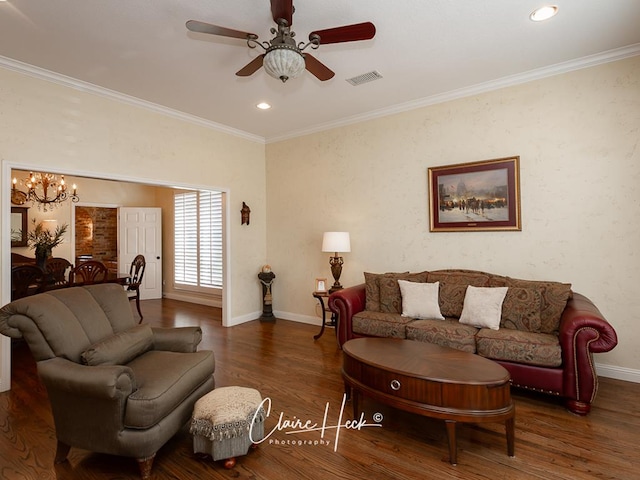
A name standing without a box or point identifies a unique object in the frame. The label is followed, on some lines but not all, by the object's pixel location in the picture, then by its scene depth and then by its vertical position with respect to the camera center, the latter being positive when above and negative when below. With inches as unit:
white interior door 299.3 +2.7
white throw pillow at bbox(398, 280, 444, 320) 141.4 -25.3
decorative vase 183.2 -5.0
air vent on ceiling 139.9 +70.3
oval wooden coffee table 79.6 -36.2
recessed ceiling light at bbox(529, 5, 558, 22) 99.5 +69.1
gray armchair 73.3 -32.4
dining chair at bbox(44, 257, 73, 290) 174.4 -14.3
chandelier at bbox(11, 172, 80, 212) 254.4 +42.8
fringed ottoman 78.4 -43.3
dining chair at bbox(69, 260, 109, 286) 186.2 -15.9
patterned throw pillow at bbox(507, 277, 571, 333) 119.3 -22.8
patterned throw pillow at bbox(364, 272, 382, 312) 157.3 -23.9
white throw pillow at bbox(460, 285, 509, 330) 125.8 -25.5
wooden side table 178.4 -34.3
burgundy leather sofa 99.3 -38.8
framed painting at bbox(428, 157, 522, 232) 145.6 +20.6
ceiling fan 83.0 +53.7
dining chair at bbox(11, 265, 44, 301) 147.8 -14.8
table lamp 177.0 -1.8
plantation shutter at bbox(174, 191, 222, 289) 267.6 +3.9
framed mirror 253.8 +15.6
